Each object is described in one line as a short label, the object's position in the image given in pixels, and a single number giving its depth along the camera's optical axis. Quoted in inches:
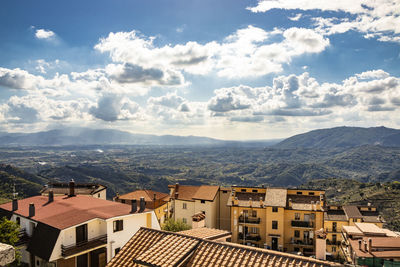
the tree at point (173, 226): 2096.7
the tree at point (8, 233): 1090.1
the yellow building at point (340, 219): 2723.9
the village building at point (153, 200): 2869.1
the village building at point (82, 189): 2824.8
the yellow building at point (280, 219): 2148.1
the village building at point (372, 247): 1429.6
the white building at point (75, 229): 1118.2
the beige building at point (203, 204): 2484.0
